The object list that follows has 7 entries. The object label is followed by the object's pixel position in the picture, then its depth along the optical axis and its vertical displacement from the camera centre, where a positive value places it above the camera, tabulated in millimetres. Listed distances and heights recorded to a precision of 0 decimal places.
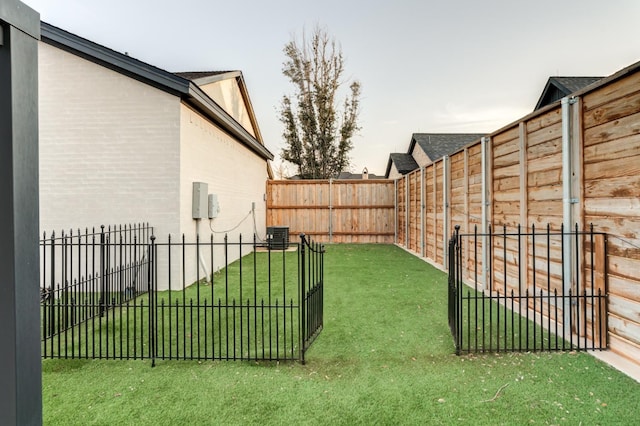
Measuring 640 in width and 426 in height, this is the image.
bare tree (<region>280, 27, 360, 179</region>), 19750 +6364
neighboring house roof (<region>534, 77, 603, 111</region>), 11992 +4891
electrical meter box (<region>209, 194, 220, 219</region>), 7352 +209
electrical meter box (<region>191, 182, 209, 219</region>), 6711 +278
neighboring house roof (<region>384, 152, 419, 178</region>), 22156 +3692
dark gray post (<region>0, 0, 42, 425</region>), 997 -32
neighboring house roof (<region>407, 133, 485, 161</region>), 19344 +4546
